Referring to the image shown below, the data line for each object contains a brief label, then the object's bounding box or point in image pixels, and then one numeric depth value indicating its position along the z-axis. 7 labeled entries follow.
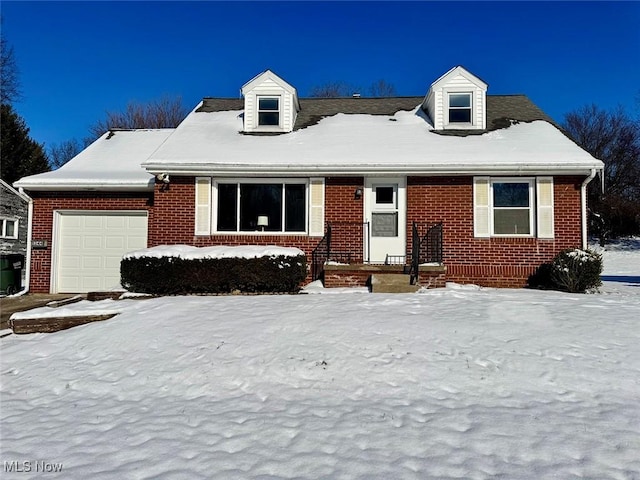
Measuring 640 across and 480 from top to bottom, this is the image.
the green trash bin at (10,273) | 11.30
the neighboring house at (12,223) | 13.56
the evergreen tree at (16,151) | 24.98
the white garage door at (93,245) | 11.32
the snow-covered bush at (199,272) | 8.73
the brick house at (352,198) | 10.01
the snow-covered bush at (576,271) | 8.95
